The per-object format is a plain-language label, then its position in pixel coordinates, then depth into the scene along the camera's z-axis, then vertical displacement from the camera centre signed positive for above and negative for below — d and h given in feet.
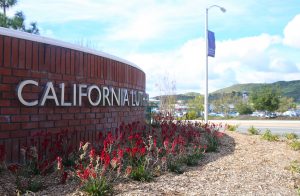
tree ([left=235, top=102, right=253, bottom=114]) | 113.47 -0.08
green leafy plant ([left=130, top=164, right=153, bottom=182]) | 13.34 -3.14
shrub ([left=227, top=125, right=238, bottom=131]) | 35.75 -2.57
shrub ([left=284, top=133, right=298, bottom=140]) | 30.64 -3.19
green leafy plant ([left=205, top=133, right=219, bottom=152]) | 21.31 -2.74
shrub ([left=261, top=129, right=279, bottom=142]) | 28.89 -3.07
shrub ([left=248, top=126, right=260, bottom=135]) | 33.51 -2.82
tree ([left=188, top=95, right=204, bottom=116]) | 102.39 +1.63
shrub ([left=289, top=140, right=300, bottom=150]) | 24.27 -3.32
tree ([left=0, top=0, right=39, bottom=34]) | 33.97 +10.90
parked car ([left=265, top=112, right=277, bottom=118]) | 91.97 -2.48
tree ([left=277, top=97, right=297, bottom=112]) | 101.90 +1.27
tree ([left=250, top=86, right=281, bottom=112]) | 90.15 +2.56
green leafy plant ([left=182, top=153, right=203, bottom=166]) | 16.84 -3.13
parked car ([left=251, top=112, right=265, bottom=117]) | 99.96 -2.32
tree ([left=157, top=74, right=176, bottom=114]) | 57.70 +1.55
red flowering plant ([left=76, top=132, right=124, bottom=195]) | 11.20 -2.81
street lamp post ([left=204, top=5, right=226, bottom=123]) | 40.30 +5.69
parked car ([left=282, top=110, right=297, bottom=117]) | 116.53 -1.85
